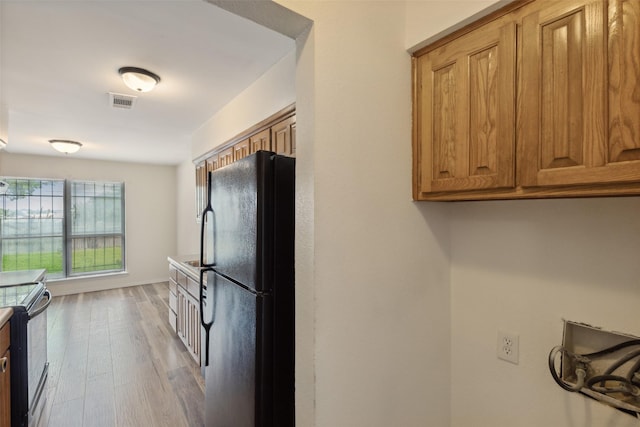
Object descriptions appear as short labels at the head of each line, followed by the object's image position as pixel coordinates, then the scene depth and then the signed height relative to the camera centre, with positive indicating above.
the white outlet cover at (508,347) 1.18 -0.53
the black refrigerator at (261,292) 1.21 -0.33
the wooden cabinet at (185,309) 2.83 -0.99
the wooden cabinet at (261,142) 1.98 +0.56
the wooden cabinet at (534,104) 0.76 +0.32
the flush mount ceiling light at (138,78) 2.04 +0.91
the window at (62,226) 4.95 -0.26
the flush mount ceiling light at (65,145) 3.92 +0.87
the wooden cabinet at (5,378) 1.57 -0.89
